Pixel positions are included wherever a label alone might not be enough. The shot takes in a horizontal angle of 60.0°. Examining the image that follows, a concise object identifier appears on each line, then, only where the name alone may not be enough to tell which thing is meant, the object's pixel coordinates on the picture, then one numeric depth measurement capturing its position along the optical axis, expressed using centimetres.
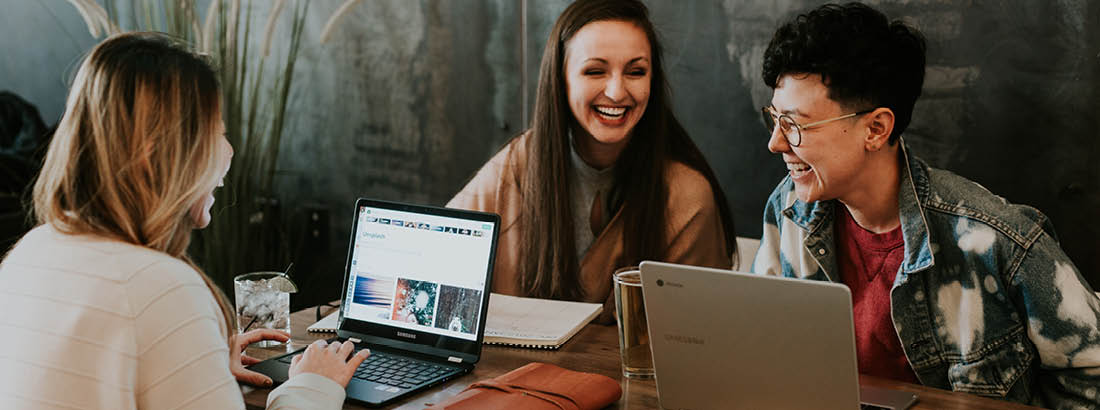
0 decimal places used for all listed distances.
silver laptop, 123
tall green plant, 312
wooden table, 145
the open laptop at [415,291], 163
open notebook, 174
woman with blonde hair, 113
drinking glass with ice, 179
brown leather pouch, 138
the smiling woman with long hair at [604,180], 228
